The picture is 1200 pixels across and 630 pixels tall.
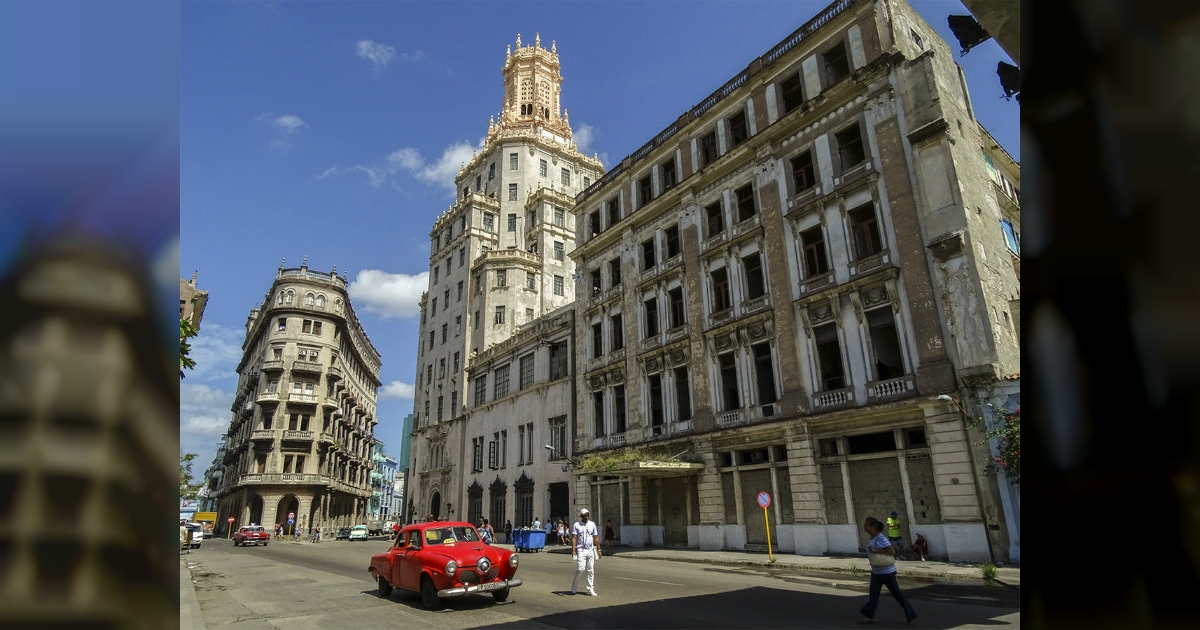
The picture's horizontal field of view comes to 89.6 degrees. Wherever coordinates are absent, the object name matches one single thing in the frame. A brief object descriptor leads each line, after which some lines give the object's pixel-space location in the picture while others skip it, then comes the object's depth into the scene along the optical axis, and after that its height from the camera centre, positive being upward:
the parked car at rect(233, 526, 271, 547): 43.28 -2.01
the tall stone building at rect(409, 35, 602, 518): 48.72 +19.81
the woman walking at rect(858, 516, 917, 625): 9.18 -1.26
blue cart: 29.94 -2.06
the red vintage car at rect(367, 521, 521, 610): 11.31 -1.22
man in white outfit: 12.54 -1.06
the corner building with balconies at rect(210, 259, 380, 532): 59.03 +9.34
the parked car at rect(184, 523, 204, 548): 39.97 -1.57
